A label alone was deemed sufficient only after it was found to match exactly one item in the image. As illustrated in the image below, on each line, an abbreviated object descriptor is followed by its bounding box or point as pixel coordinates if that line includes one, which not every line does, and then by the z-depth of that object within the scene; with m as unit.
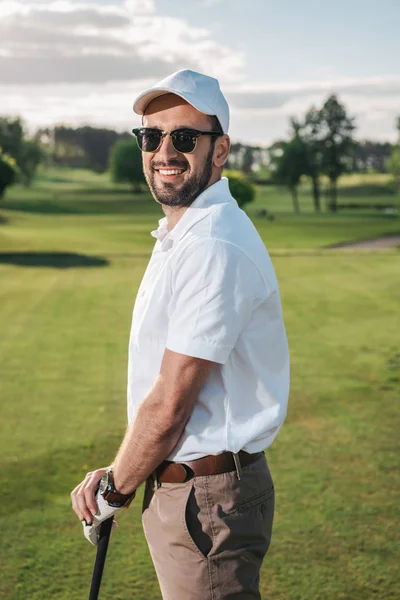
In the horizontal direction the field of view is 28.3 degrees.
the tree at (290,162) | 88.31
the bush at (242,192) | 35.11
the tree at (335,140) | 91.44
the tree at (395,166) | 68.38
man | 2.53
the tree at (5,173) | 34.78
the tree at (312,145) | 89.00
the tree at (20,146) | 107.38
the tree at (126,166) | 115.50
